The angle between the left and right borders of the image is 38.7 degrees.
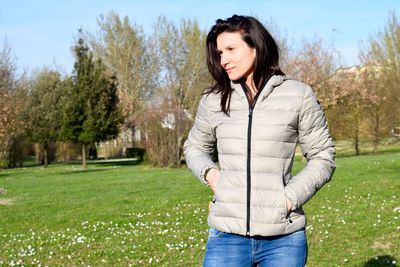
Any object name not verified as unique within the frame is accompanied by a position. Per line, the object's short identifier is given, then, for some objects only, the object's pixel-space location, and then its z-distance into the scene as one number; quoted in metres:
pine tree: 38.44
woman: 2.99
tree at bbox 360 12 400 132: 41.03
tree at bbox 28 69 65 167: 42.78
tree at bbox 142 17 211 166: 46.19
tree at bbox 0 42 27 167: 35.38
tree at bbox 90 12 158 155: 53.34
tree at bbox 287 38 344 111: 35.53
